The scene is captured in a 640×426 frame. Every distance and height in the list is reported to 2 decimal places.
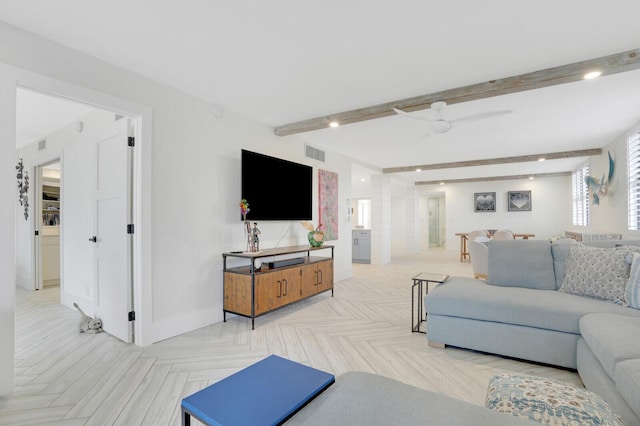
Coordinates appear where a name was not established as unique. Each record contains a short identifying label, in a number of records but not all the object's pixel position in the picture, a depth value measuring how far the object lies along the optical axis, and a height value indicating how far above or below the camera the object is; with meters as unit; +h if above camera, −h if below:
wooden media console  3.31 -0.82
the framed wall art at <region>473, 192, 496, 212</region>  10.32 +0.33
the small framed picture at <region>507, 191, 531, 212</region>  9.88 +0.34
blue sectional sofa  1.71 -0.75
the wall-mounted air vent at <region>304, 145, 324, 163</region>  5.12 +0.99
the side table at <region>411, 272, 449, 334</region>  3.05 -0.73
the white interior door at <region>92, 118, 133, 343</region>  2.93 -0.19
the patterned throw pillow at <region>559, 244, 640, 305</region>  2.47 -0.50
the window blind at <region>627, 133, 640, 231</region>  4.12 +0.40
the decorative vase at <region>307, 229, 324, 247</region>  4.65 -0.37
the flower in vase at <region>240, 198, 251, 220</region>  3.59 +0.05
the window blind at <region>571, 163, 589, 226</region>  7.16 +0.37
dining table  8.67 -0.89
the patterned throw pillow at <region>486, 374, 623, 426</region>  1.20 -0.78
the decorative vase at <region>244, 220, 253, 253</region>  3.75 -0.24
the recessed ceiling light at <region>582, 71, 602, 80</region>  2.62 +1.14
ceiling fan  3.10 +0.93
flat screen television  3.75 +0.33
